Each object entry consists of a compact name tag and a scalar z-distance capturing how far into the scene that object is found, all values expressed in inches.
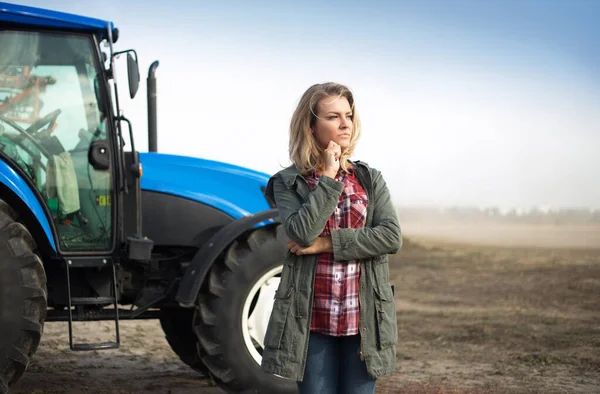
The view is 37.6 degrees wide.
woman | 122.6
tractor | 223.6
